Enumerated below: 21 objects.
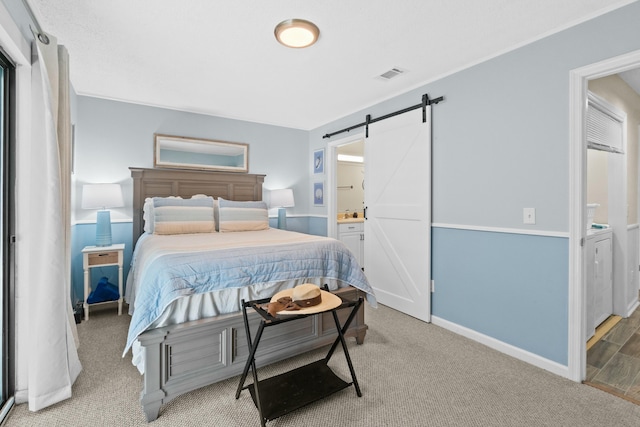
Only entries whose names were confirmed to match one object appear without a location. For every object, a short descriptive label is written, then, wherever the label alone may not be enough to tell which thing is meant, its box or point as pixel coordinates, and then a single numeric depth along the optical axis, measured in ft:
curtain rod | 6.03
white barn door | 10.27
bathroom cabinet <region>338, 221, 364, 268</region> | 16.78
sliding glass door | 5.87
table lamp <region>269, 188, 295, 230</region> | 15.10
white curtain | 5.87
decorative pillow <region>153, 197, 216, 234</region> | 10.73
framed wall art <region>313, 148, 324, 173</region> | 15.79
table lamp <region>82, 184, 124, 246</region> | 10.63
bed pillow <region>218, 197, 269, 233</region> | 11.74
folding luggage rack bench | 5.49
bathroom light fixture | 20.62
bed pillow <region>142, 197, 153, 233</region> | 11.32
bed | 5.82
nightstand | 10.25
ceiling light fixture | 6.97
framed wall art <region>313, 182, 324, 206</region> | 15.92
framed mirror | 13.07
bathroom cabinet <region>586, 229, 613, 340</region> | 8.48
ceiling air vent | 9.48
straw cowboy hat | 5.48
